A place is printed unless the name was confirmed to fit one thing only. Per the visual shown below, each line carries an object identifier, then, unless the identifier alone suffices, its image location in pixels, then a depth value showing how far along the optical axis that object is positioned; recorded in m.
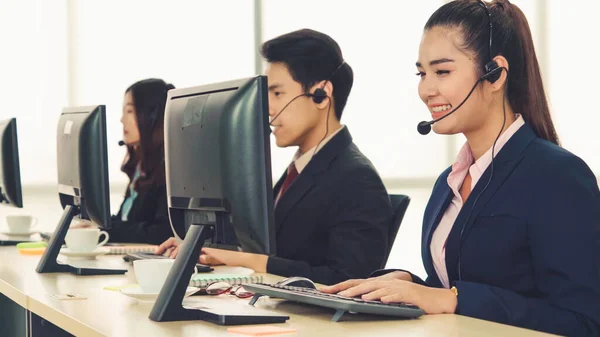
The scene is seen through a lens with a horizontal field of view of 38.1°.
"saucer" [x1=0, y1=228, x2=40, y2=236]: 3.69
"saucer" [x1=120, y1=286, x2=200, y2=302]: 1.82
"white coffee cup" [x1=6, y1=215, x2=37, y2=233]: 3.73
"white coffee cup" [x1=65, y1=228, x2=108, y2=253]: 2.80
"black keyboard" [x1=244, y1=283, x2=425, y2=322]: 1.55
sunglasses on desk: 1.96
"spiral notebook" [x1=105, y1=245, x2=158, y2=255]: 2.95
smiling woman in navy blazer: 1.66
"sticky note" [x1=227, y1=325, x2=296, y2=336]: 1.48
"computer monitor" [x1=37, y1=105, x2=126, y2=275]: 2.47
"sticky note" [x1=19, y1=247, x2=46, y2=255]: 3.06
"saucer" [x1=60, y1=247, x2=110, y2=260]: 2.80
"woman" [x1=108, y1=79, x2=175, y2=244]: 3.52
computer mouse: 1.86
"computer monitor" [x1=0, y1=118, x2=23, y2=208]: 3.37
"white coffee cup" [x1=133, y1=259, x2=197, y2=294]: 1.81
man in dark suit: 2.48
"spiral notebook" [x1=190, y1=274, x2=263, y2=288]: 2.05
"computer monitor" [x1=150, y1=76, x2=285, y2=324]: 1.60
